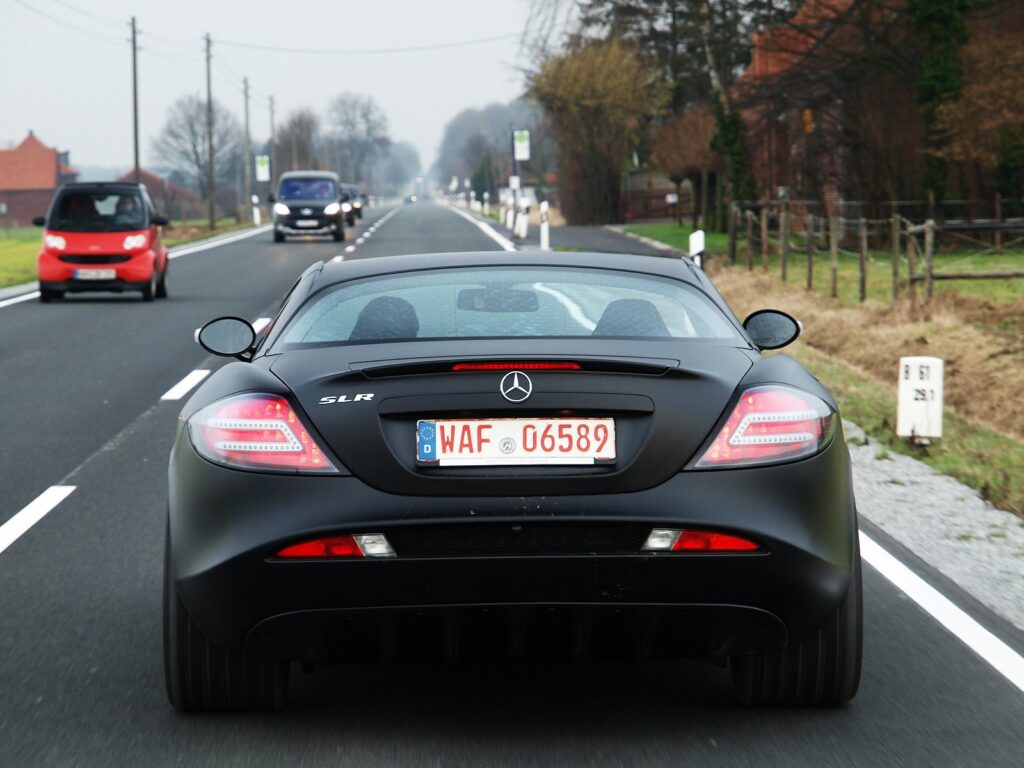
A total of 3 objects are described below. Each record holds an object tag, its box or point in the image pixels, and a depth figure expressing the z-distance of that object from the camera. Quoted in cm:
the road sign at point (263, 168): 9888
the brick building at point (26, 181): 17262
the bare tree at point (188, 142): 18912
